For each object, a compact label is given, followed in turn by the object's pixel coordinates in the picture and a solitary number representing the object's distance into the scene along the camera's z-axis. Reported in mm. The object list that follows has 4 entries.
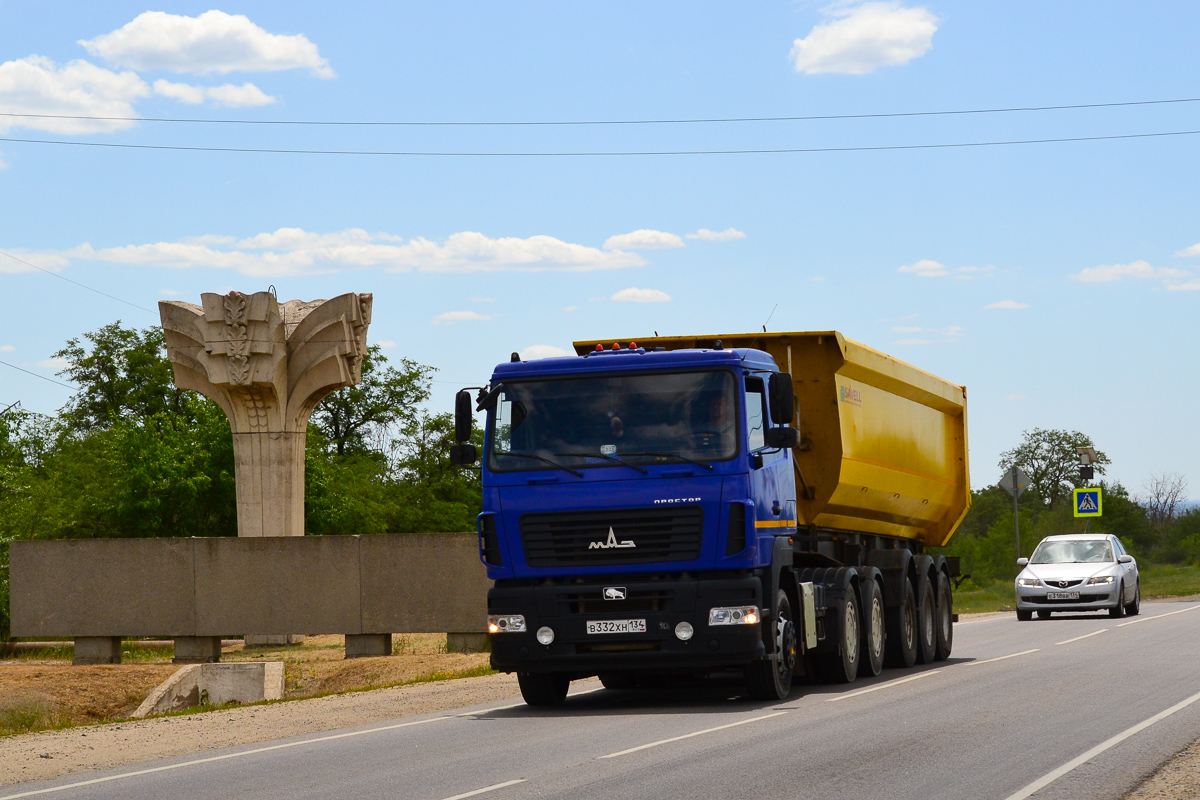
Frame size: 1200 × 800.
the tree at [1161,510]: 118188
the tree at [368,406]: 81625
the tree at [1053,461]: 135625
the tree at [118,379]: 76500
